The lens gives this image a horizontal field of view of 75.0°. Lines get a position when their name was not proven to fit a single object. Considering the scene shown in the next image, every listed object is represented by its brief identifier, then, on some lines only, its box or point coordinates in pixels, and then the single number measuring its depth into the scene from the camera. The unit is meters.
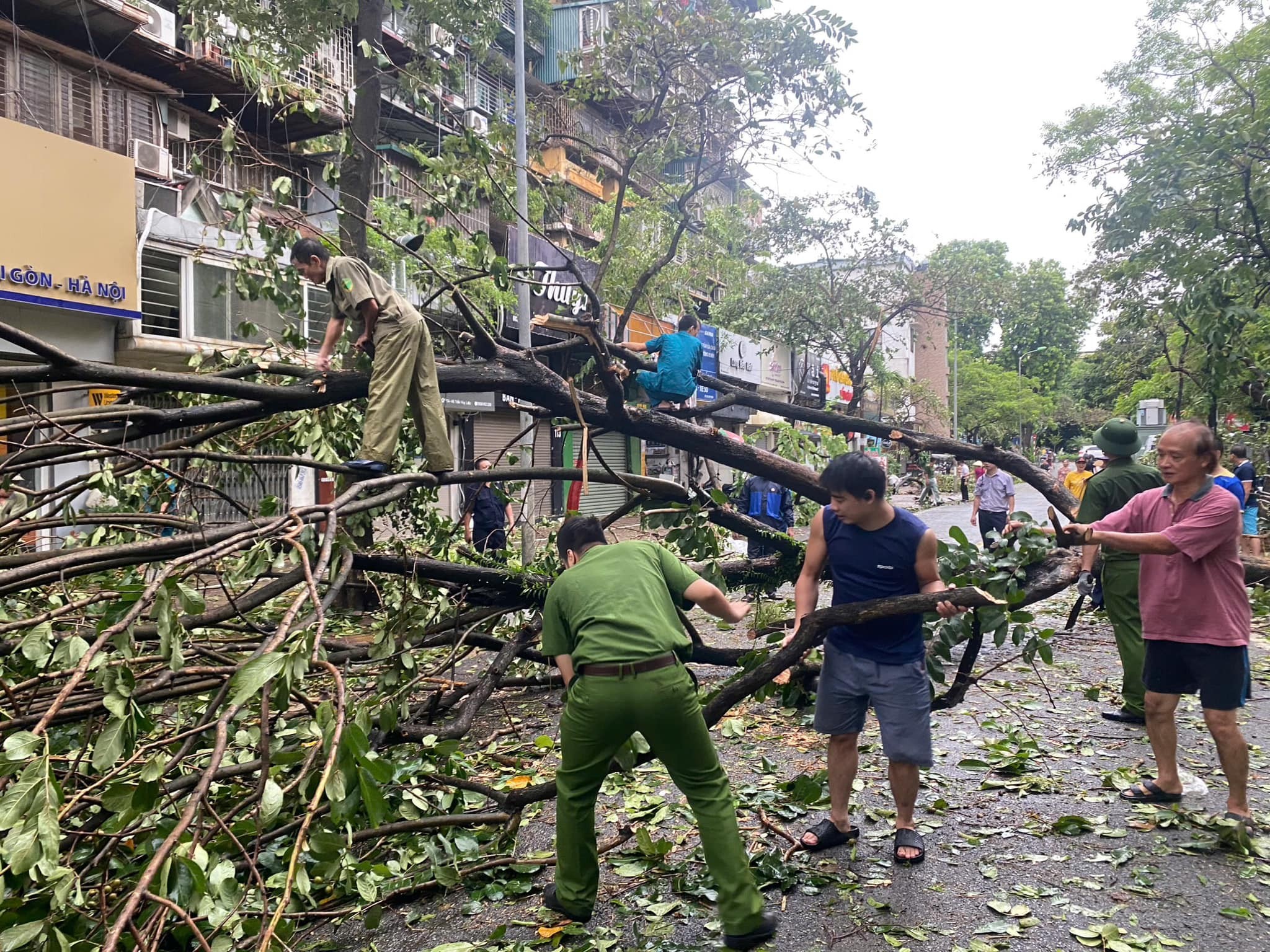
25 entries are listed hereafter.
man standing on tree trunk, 4.46
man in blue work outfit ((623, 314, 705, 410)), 6.75
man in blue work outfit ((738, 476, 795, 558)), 9.22
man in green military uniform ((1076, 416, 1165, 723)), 4.84
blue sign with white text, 24.56
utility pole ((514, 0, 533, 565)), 10.27
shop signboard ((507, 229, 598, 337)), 16.12
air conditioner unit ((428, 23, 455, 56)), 9.38
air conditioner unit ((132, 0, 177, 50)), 12.10
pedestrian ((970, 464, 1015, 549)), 11.66
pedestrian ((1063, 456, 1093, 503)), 12.51
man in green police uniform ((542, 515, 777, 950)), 2.80
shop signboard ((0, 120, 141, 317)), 10.15
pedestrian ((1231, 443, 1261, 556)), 9.23
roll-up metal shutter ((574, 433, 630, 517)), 21.53
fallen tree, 2.21
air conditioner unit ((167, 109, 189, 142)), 13.45
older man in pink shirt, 3.48
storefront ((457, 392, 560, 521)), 17.20
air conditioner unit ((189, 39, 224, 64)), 12.89
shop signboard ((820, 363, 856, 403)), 36.38
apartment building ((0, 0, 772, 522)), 10.45
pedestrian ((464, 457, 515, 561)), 9.16
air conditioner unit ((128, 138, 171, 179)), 12.54
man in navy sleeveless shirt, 3.34
